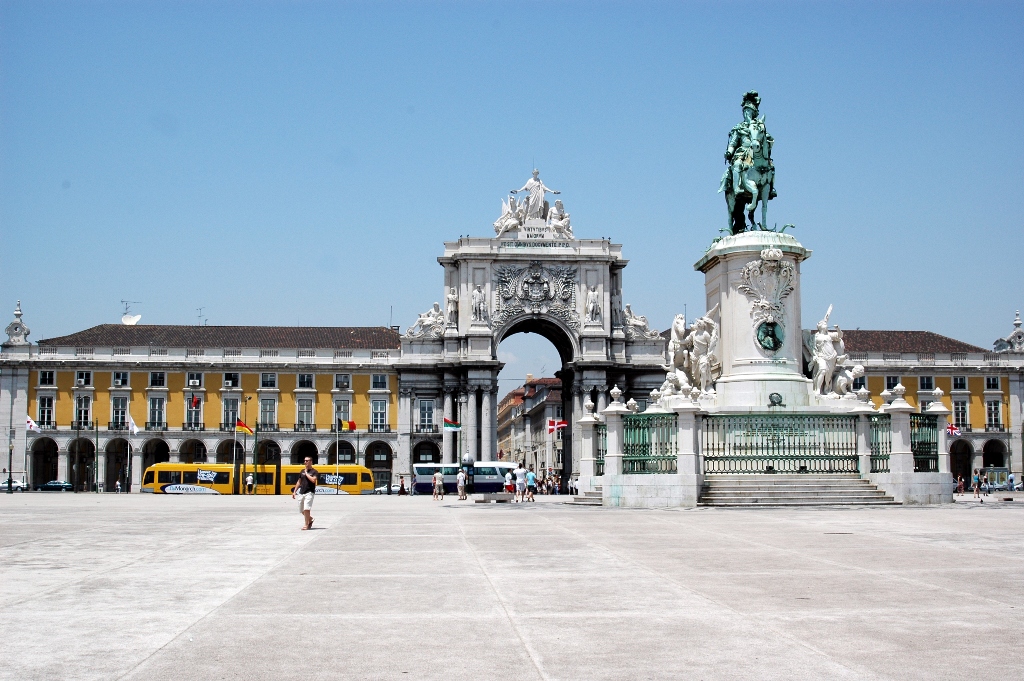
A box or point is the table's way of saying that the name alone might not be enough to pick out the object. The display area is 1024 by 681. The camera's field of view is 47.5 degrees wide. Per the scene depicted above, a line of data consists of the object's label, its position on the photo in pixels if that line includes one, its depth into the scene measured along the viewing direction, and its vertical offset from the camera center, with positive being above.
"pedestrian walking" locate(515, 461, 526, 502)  37.81 -1.24
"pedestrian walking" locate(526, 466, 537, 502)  39.87 -1.44
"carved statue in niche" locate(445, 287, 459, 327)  84.31 +9.92
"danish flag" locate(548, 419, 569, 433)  66.36 +1.11
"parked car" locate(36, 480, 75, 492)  76.31 -2.51
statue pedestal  26.28 +2.74
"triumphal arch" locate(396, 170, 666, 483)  81.94 +8.27
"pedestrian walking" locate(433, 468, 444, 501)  44.36 -1.53
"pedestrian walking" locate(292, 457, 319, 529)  19.61 -0.76
